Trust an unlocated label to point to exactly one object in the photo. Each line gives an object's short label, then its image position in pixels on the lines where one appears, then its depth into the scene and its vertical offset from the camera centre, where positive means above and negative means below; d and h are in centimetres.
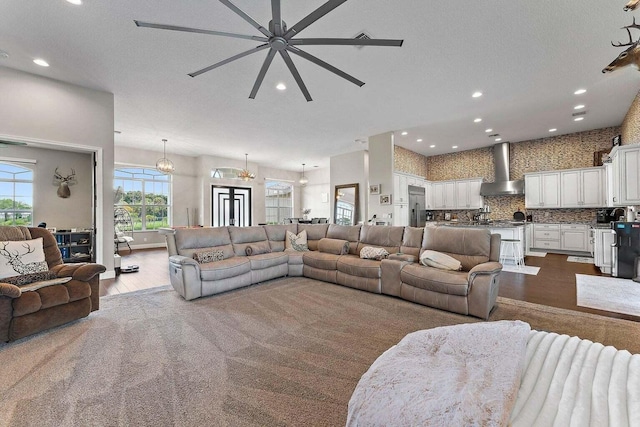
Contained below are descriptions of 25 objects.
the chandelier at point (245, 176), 858 +135
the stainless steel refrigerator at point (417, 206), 795 +28
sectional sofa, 314 -70
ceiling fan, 195 +153
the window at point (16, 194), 522 +49
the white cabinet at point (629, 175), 444 +67
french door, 966 +42
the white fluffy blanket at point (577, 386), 75 -58
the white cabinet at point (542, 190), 728 +70
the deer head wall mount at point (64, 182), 520 +72
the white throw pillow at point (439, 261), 343 -62
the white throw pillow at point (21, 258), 273 -43
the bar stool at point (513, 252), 572 -88
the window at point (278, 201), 1188 +70
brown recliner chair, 242 -80
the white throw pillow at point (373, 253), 424 -62
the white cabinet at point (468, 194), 856 +69
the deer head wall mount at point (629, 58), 222 +136
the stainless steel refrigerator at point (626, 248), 446 -60
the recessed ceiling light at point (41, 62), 362 +219
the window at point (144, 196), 855 +73
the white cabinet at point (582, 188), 670 +69
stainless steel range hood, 782 +102
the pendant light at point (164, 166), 712 +139
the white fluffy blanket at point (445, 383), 78 -58
